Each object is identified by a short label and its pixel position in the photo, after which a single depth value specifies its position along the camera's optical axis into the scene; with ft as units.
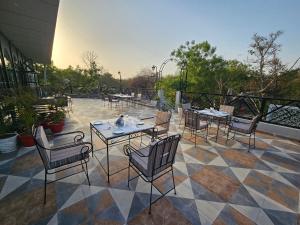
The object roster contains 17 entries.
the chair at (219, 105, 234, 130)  13.15
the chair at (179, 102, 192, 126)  14.64
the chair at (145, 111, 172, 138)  9.27
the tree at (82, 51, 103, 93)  49.44
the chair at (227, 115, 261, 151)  9.89
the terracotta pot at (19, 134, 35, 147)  9.70
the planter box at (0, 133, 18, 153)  8.79
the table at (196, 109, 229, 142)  11.93
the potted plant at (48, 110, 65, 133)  12.75
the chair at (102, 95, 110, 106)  33.90
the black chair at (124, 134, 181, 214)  4.61
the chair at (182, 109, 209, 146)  10.63
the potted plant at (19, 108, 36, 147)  9.54
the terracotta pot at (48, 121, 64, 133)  12.69
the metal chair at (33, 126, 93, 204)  5.02
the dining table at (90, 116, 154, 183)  6.48
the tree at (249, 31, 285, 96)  29.09
